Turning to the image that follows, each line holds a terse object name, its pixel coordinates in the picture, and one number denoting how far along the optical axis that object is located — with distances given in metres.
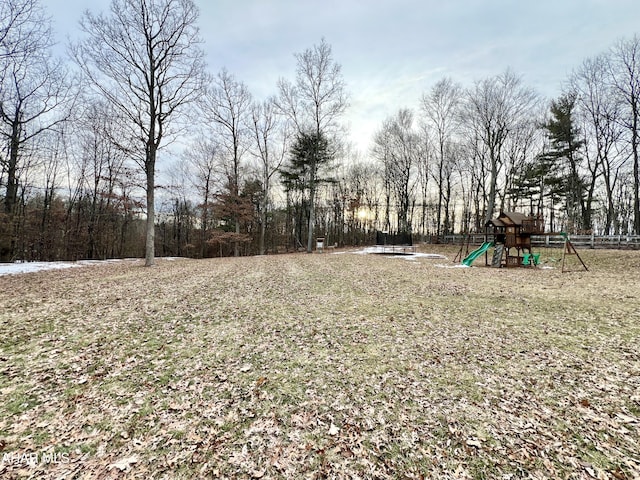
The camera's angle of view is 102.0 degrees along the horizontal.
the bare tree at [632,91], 16.69
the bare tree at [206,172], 23.98
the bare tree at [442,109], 22.48
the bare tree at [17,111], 11.06
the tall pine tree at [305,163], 19.38
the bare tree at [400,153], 26.86
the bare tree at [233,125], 20.45
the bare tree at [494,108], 19.39
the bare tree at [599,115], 18.59
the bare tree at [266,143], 21.16
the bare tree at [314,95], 18.36
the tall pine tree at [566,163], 21.41
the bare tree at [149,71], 10.80
